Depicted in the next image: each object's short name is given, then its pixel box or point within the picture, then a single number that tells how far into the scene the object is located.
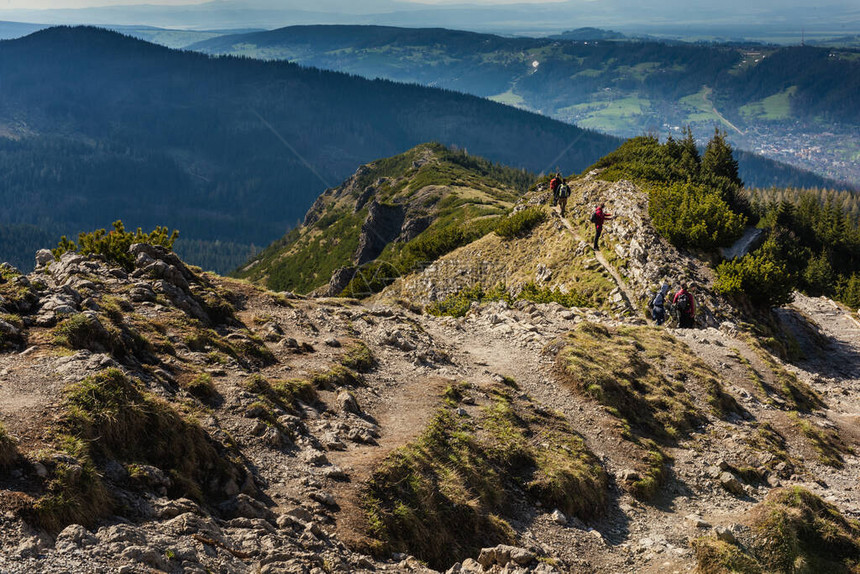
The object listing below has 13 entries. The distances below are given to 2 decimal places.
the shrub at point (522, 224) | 52.81
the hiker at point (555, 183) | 50.75
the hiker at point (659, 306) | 32.28
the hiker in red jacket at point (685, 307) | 31.33
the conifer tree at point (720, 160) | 71.06
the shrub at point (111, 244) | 20.36
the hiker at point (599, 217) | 40.84
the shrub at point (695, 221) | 39.56
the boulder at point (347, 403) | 15.78
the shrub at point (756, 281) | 35.16
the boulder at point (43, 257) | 20.14
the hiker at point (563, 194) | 49.31
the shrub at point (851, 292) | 65.44
